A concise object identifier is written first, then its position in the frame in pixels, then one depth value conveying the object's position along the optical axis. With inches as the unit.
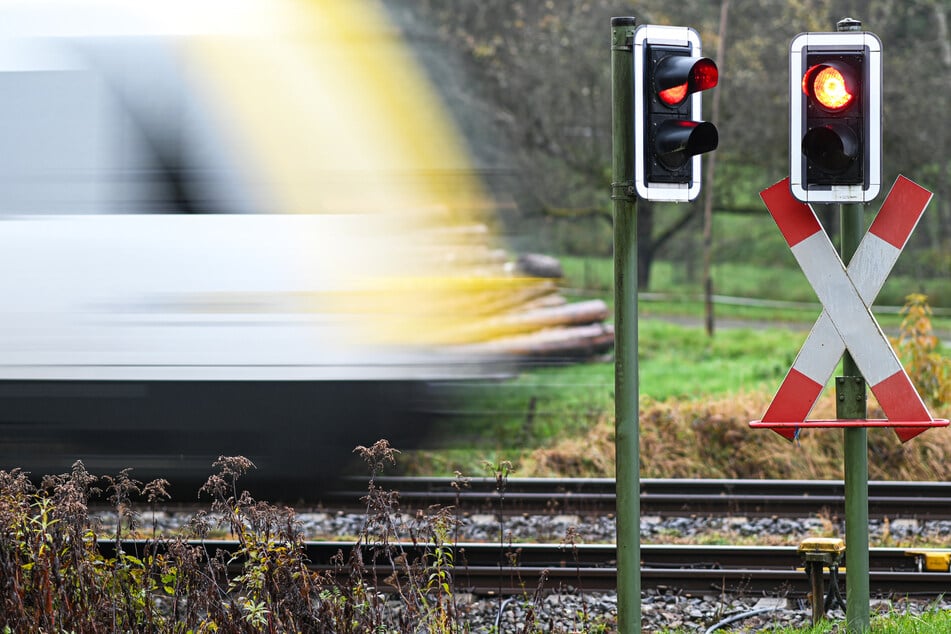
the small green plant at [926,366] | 802.2
